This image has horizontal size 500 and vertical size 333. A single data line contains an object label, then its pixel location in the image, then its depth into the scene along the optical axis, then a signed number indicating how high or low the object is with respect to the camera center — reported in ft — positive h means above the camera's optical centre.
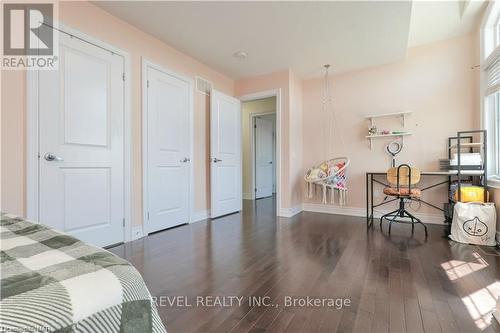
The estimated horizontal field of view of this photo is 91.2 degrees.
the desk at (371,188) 10.45 -1.17
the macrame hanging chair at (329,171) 12.33 -0.27
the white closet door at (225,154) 13.14 +0.69
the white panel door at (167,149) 10.16 +0.76
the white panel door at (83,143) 7.10 +0.76
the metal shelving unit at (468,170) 9.42 +0.11
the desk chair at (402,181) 10.05 -0.69
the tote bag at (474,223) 8.47 -2.08
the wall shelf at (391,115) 12.28 +2.61
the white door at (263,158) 21.15 +0.75
